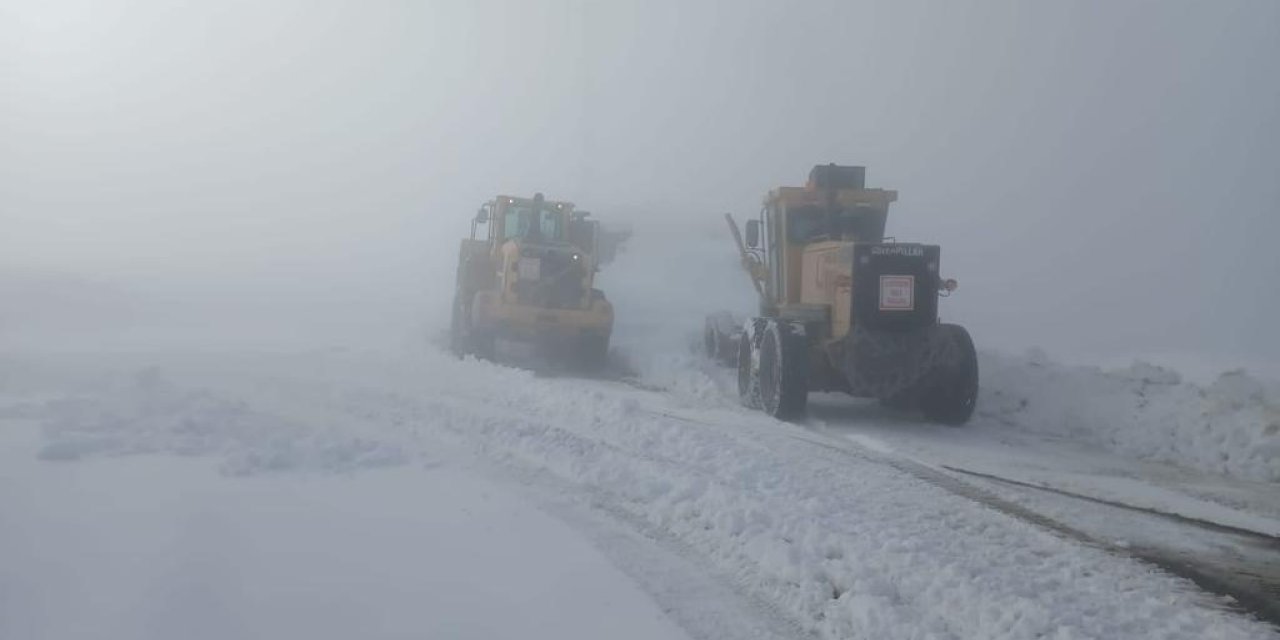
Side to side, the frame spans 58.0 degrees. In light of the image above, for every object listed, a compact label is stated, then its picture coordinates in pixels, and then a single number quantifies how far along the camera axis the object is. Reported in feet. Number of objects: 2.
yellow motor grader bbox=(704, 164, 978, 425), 42.19
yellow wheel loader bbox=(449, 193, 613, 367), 61.62
